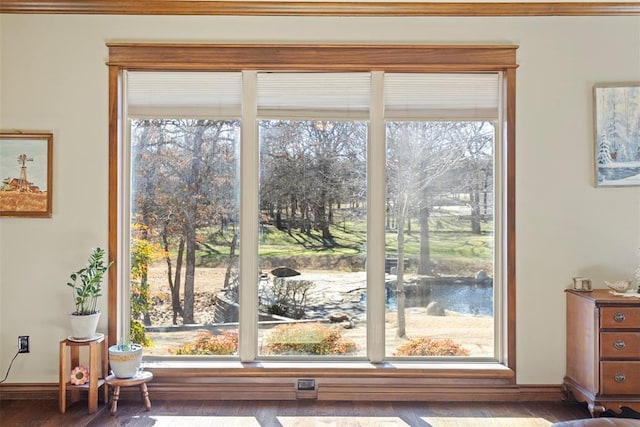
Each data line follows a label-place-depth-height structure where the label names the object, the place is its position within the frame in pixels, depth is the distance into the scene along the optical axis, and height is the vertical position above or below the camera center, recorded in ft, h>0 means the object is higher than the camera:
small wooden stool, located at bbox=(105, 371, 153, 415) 10.07 -3.28
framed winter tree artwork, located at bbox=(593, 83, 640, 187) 10.94 +1.83
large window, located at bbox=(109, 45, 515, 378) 11.17 +0.11
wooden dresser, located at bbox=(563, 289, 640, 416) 9.53 -2.54
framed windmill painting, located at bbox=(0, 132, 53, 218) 10.94 +0.89
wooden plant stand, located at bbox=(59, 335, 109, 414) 10.09 -3.13
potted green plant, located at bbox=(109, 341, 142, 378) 10.17 -2.85
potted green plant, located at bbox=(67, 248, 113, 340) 10.17 -1.64
